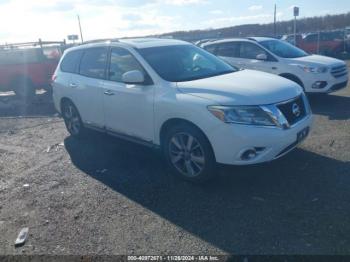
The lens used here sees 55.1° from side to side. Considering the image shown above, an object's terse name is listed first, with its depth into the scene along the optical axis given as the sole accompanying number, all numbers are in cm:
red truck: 1230
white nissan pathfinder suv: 396
